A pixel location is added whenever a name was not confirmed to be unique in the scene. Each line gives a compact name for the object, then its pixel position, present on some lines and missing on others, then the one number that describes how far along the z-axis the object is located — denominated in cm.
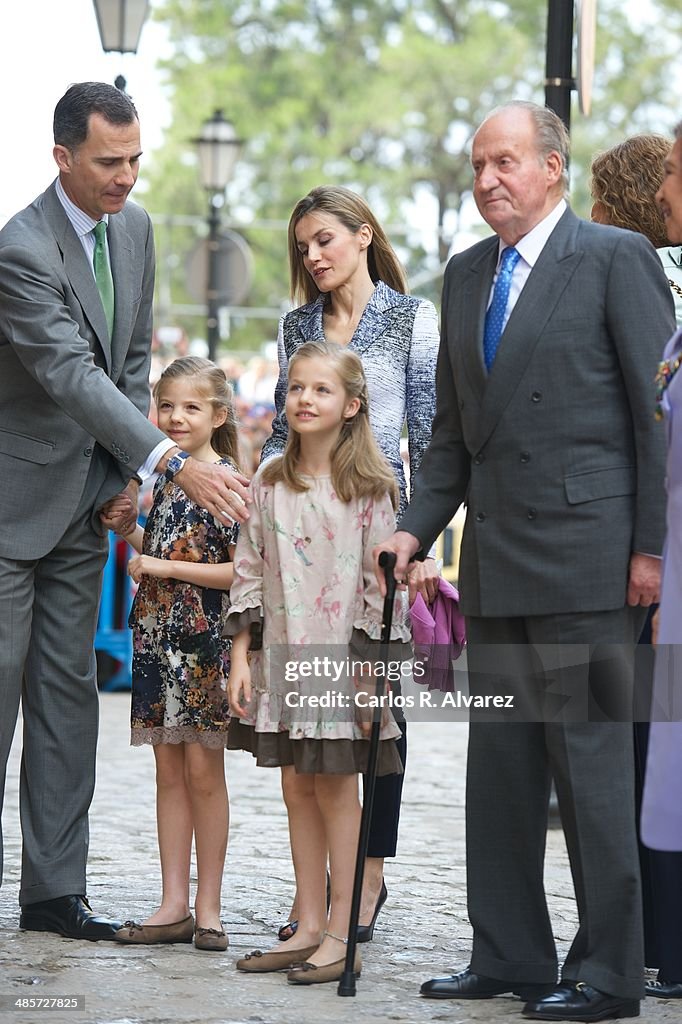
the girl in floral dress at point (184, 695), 969
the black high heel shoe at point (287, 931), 970
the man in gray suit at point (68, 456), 963
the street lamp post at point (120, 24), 2031
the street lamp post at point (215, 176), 3409
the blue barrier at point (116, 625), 2394
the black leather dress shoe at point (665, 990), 892
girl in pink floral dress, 892
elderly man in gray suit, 823
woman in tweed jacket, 1012
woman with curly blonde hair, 972
